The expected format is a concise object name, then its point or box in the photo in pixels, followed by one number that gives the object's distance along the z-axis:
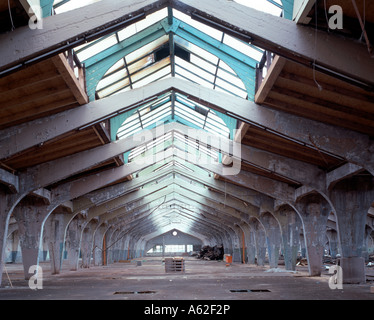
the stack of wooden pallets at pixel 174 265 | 23.86
